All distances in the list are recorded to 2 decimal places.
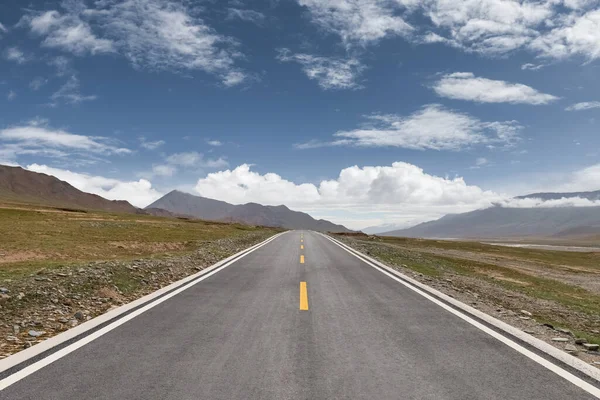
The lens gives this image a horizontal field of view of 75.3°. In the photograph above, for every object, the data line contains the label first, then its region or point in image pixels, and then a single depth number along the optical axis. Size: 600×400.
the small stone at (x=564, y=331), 7.96
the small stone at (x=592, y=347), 6.69
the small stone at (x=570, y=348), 6.32
